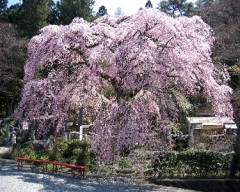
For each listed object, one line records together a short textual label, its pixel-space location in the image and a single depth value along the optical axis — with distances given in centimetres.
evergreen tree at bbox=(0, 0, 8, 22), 2988
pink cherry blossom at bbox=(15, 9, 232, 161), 1002
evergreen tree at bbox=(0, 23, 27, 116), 1995
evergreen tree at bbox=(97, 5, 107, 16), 4124
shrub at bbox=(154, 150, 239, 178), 1184
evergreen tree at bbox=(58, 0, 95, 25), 2934
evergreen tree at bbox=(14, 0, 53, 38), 2648
